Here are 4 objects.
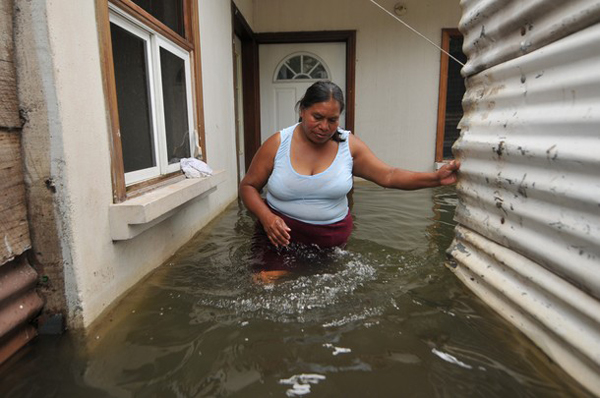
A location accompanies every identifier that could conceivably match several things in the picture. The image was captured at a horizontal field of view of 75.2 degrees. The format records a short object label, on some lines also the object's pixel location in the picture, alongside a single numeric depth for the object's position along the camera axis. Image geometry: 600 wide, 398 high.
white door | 7.18
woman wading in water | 2.30
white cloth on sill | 3.19
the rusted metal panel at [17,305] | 1.55
